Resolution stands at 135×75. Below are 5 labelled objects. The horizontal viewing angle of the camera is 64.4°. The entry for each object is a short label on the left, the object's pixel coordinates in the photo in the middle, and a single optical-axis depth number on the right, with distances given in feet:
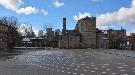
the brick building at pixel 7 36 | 114.55
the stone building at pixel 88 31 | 139.80
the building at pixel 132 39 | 170.12
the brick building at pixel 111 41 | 147.57
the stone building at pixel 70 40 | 138.75
